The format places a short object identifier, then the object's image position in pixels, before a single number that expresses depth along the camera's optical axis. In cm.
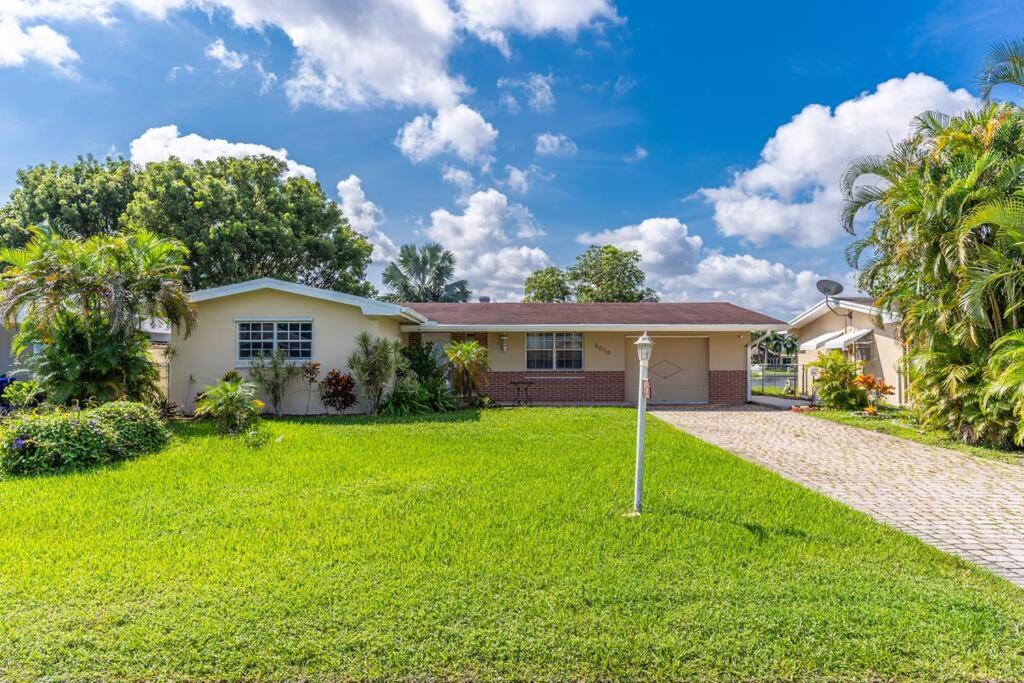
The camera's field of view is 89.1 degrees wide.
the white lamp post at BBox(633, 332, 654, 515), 539
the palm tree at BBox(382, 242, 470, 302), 2892
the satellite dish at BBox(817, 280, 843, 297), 1872
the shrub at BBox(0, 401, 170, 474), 742
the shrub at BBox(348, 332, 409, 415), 1320
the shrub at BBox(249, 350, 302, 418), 1310
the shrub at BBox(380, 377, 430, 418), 1342
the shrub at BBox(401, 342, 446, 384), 1523
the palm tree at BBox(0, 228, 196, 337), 1018
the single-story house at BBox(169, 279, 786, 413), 1644
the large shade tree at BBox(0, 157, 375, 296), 2223
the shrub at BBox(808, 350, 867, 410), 1558
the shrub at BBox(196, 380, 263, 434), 1007
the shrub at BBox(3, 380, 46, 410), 1016
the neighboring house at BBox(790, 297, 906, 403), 1684
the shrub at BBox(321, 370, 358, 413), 1322
